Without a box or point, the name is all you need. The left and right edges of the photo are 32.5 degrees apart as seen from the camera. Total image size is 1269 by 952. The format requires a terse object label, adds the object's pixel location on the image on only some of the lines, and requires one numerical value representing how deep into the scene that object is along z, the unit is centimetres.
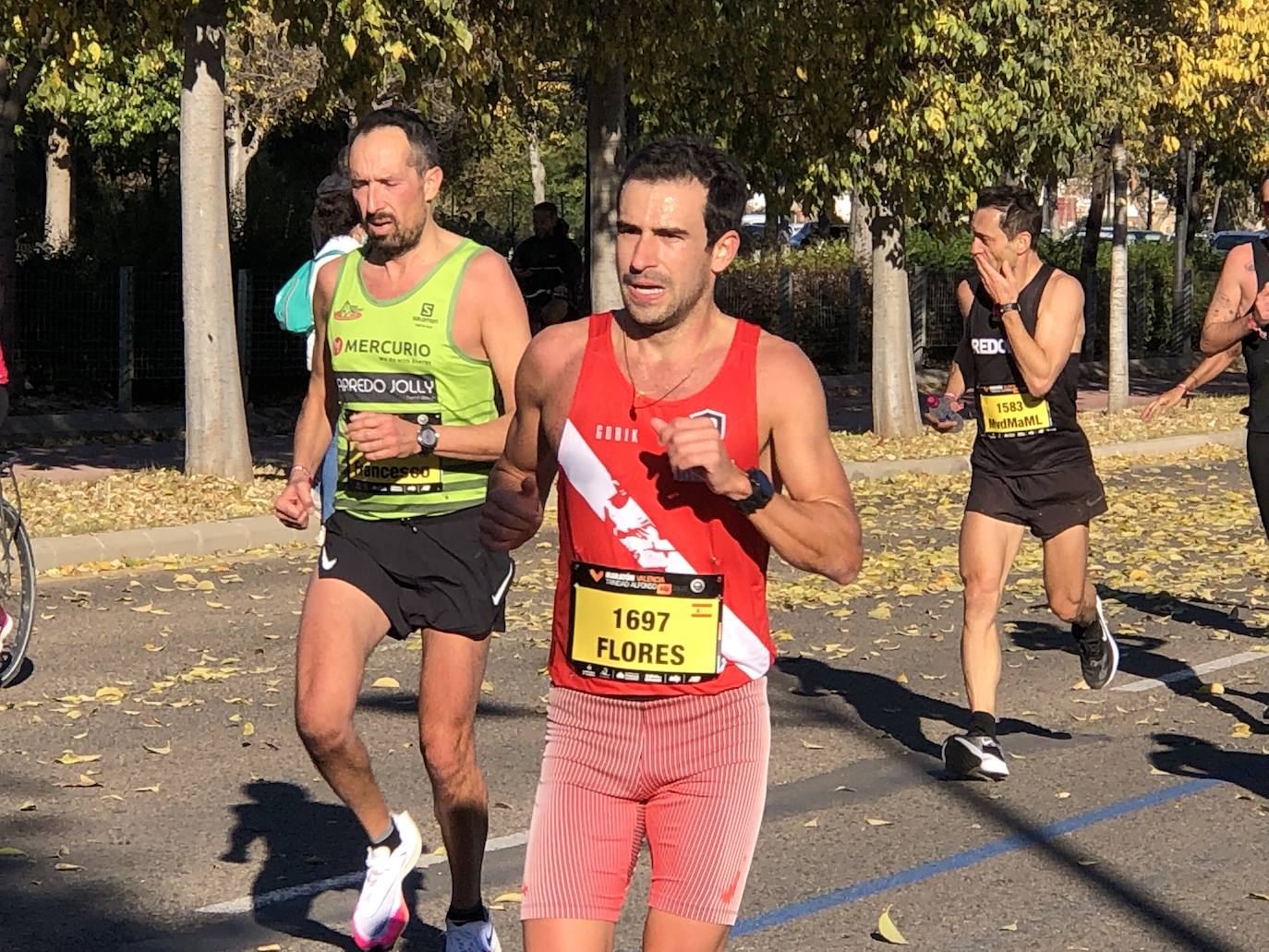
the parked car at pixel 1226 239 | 6800
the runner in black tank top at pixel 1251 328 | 859
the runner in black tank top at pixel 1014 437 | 788
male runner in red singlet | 396
